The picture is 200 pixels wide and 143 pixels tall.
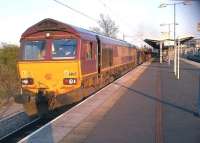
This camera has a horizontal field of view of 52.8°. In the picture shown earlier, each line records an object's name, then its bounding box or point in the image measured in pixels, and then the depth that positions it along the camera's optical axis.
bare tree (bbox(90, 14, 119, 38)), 41.78
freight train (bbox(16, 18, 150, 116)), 7.19
